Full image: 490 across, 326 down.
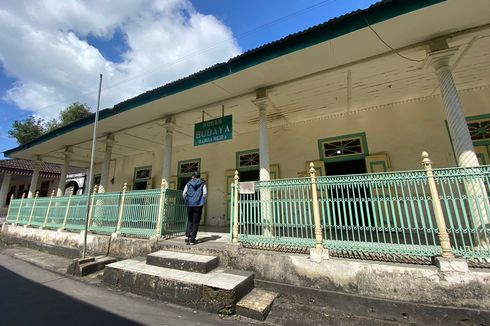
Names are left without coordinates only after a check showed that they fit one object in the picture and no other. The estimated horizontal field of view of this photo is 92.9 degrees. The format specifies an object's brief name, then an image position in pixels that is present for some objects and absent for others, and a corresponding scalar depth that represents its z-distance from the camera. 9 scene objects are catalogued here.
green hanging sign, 5.76
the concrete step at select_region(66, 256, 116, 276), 4.92
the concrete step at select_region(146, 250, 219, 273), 3.86
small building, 15.52
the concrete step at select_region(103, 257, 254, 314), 3.19
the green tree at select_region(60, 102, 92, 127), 22.41
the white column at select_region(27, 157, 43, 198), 11.05
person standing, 4.76
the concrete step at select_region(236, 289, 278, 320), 3.04
